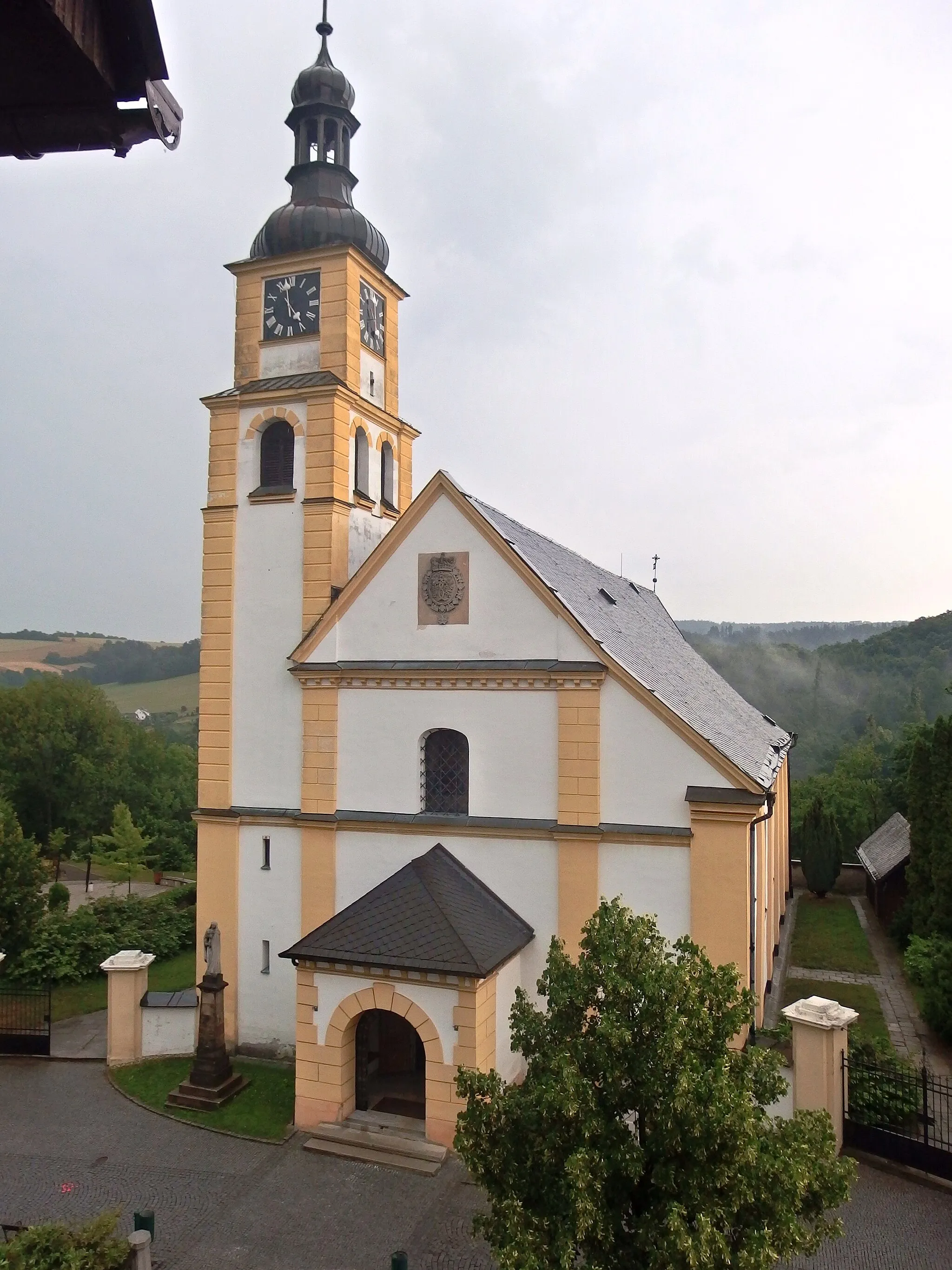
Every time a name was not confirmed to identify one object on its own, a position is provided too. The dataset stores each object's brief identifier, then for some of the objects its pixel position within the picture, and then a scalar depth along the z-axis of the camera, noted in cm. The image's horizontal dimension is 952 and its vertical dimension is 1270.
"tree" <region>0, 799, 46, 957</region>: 2603
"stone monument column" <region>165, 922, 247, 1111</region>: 1703
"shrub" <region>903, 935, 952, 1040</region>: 1869
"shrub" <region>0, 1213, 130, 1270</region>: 1019
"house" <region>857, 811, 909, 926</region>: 3069
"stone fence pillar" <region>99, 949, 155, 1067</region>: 1906
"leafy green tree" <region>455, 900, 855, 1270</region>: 814
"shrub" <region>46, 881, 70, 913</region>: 3259
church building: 1593
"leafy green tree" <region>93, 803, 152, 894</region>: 3556
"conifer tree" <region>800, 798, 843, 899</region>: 3459
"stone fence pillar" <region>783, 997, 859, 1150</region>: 1443
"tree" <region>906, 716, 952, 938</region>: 2308
